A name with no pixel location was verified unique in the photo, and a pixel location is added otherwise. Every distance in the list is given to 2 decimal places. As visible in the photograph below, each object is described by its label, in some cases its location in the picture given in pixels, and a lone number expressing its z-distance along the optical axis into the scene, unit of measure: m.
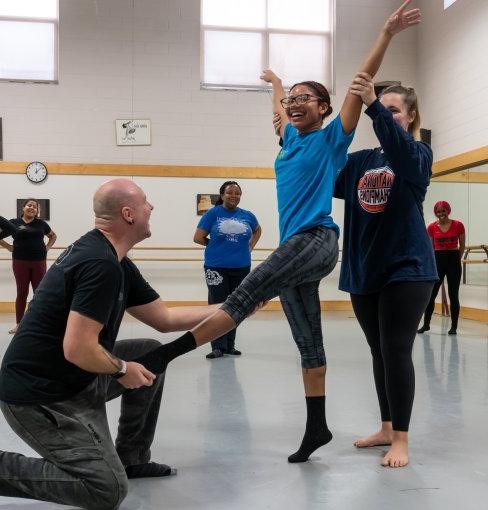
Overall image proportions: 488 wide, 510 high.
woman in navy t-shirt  2.23
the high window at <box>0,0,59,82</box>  8.77
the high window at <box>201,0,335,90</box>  9.21
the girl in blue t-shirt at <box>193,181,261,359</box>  4.93
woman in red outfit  6.39
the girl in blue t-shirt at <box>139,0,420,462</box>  2.08
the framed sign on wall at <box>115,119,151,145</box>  8.98
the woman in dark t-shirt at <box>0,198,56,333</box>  6.36
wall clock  8.71
